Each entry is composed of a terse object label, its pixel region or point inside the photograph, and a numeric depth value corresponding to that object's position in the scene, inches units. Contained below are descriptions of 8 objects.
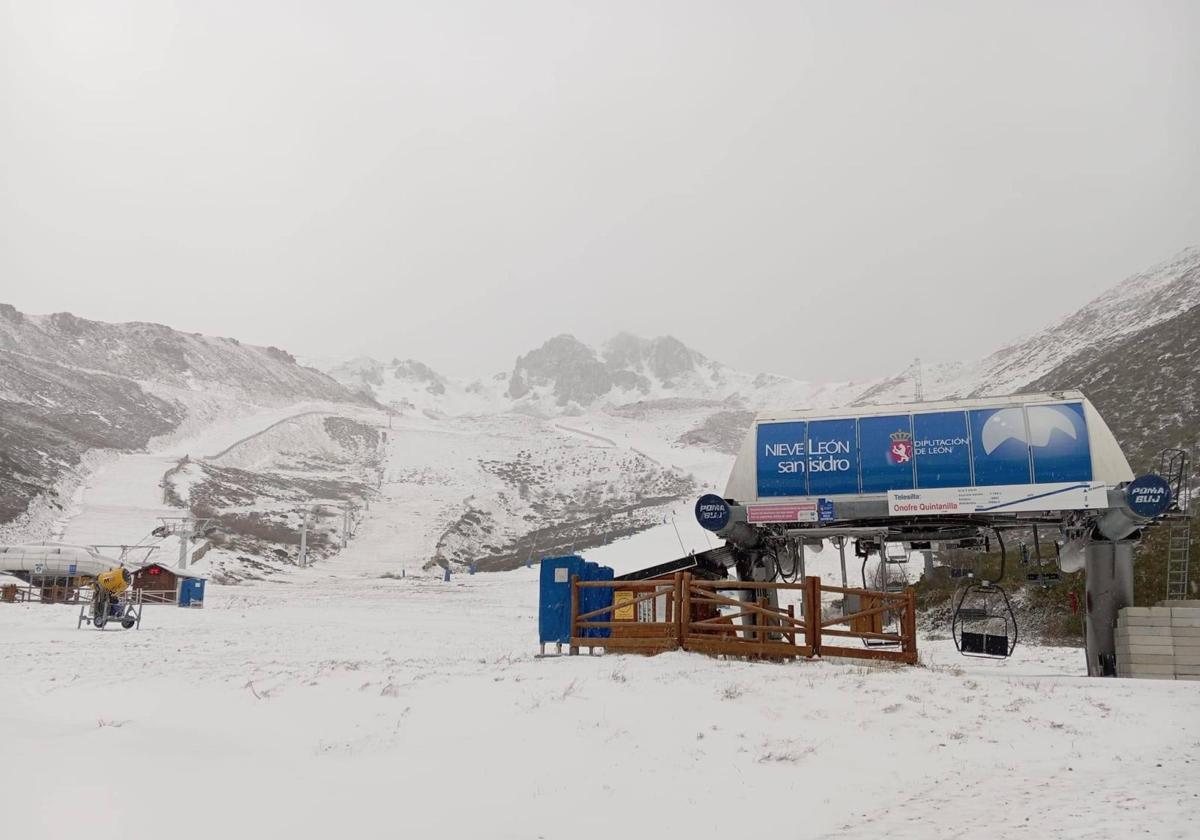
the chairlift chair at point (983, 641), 725.3
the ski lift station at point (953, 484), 673.0
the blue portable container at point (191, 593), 1581.3
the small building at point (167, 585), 1596.9
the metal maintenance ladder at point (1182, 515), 683.4
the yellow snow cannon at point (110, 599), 1046.4
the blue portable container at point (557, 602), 681.0
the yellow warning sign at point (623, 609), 778.8
